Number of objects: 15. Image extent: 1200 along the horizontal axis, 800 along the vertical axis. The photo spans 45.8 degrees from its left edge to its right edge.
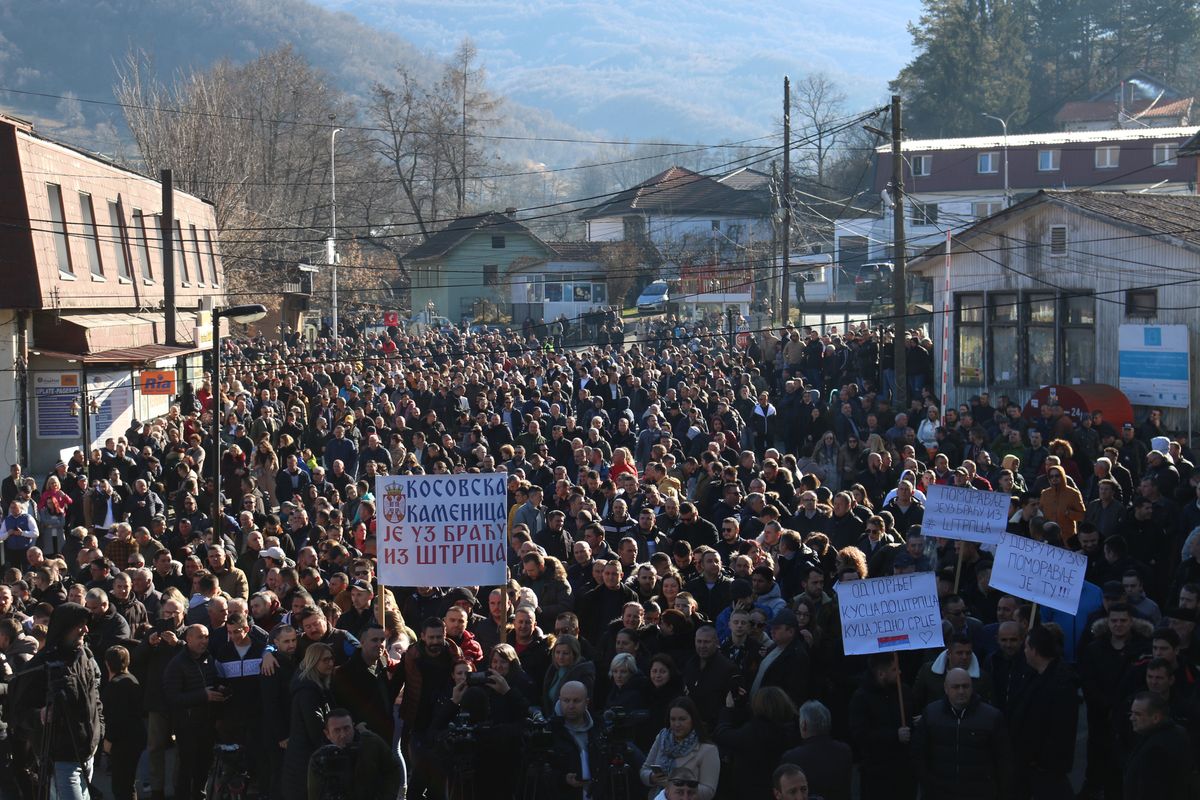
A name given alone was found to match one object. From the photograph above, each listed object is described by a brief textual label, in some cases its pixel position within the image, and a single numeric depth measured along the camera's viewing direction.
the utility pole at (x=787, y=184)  38.50
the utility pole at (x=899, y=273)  25.03
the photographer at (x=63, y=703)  9.71
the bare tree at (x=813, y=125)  95.14
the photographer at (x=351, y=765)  8.02
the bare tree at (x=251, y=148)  51.88
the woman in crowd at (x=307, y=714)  8.84
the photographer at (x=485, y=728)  8.41
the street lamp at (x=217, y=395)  17.48
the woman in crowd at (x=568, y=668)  9.16
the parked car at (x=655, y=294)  60.66
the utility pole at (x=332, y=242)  45.97
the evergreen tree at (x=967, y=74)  81.38
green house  72.88
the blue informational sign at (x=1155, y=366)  23.38
